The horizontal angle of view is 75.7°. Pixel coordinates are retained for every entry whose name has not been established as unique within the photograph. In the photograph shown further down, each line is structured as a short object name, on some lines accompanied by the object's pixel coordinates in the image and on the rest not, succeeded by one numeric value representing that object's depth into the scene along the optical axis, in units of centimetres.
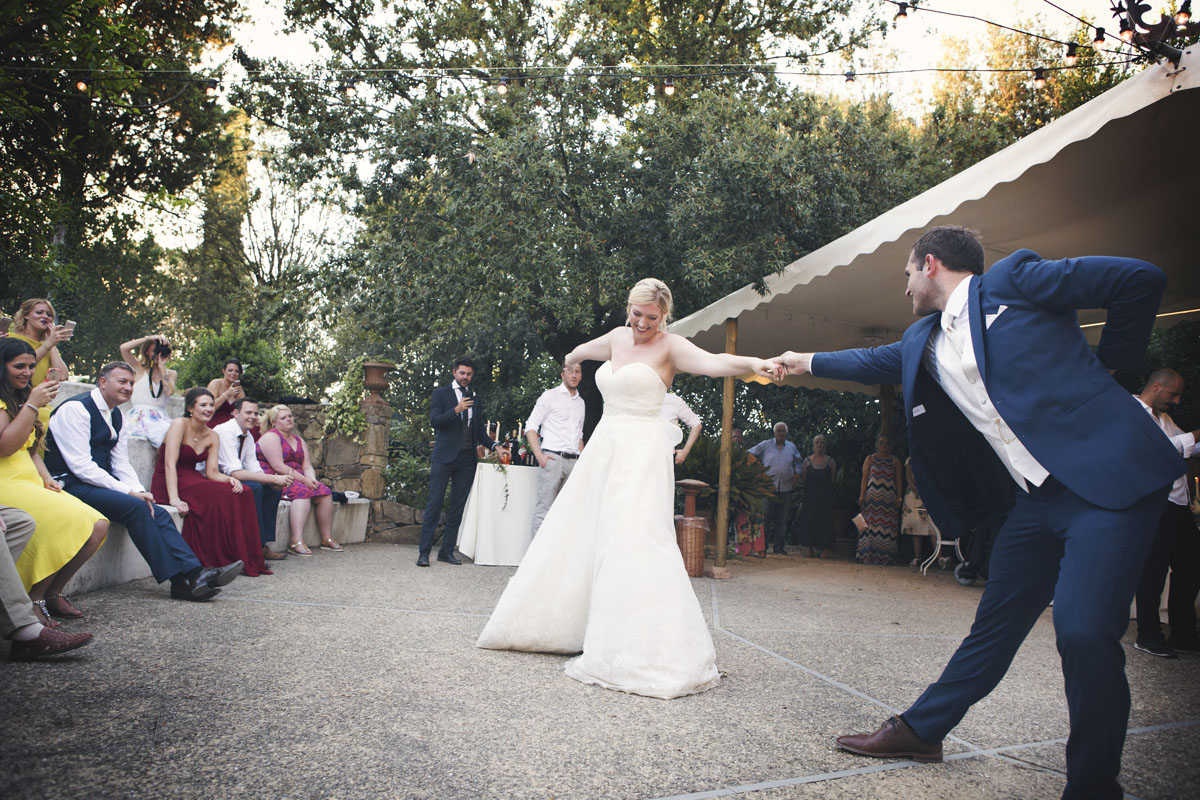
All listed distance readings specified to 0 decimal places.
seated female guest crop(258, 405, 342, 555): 777
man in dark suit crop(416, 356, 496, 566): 811
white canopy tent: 432
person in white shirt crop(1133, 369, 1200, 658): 473
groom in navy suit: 204
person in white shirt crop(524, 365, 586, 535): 800
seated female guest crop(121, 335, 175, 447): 725
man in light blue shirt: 1170
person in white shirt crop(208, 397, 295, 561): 671
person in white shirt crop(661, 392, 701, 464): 805
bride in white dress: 354
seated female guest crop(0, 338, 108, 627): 377
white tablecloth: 833
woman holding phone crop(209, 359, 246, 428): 761
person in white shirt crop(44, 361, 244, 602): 474
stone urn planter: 1054
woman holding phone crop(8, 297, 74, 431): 601
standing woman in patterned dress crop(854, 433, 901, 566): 1070
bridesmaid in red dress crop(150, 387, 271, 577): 588
